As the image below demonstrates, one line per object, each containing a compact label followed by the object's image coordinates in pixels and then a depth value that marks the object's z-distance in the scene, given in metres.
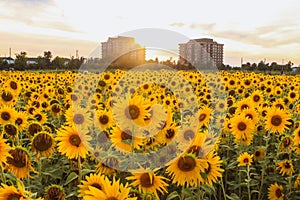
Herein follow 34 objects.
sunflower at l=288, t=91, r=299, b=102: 7.74
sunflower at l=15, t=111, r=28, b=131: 4.24
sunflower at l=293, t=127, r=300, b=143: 3.90
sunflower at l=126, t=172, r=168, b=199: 2.14
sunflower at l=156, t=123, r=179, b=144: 3.33
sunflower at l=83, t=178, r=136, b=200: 1.47
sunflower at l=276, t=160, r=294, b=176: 3.81
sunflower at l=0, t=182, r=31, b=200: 1.42
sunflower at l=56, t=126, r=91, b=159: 3.01
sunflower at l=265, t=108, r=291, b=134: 4.61
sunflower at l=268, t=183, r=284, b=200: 3.75
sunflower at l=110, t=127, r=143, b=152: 3.16
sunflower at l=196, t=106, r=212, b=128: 4.79
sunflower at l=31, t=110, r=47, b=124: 4.84
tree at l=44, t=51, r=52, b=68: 44.91
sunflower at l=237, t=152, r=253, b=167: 3.69
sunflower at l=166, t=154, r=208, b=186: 2.17
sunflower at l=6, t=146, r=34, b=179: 2.48
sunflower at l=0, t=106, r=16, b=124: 4.28
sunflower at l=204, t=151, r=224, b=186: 2.32
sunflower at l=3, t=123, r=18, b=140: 3.47
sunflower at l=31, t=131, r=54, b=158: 2.87
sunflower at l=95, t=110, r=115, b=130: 3.78
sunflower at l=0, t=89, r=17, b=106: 5.95
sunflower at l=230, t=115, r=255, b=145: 4.35
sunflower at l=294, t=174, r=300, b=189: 3.70
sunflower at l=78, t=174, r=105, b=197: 1.83
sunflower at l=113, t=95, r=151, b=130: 3.12
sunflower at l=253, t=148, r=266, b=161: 4.47
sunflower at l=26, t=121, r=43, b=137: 3.32
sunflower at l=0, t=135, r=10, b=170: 2.37
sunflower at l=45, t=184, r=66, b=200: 1.85
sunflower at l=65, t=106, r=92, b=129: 3.78
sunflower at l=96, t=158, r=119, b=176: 2.76
